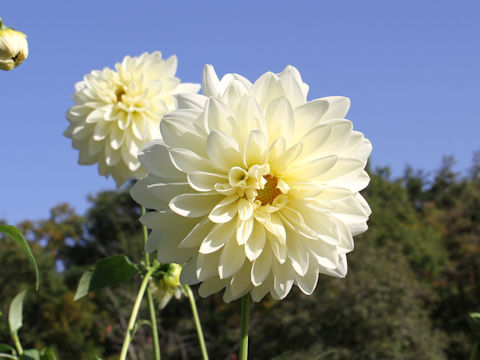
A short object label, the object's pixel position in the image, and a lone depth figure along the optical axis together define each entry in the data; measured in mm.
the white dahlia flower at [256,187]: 687
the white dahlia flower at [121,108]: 1019
